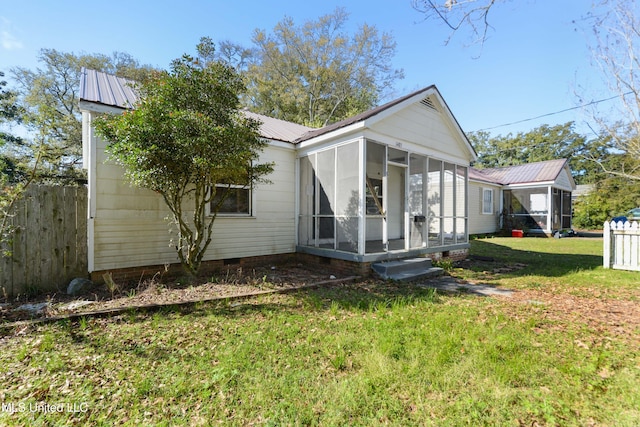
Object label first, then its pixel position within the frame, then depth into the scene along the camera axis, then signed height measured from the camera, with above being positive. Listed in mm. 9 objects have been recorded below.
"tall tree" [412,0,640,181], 5059 +3918
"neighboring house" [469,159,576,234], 16922 +1097
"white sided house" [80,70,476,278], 5500 +434
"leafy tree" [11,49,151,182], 17750 +9351
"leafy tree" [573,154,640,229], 22375 +1183
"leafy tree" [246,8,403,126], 22922 +12523
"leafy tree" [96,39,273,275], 4574 +1377
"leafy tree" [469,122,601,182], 36188 +9797
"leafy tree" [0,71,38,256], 4156 +1350
